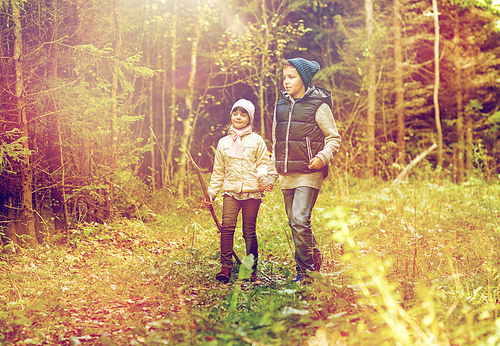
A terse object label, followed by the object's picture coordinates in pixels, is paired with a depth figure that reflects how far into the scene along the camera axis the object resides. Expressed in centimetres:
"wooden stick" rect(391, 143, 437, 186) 1276
